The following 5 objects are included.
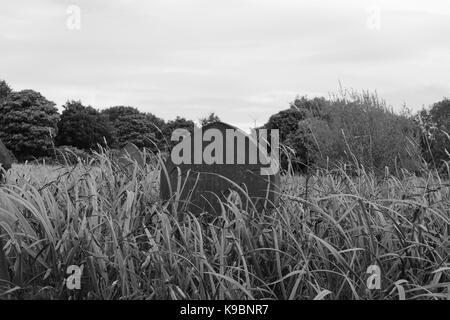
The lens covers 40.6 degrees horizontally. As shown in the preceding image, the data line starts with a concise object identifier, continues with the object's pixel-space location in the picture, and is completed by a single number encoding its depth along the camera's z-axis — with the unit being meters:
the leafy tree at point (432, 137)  17.83
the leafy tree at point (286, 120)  30.06
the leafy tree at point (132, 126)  41.42
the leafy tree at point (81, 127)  34.44
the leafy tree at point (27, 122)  33.69
